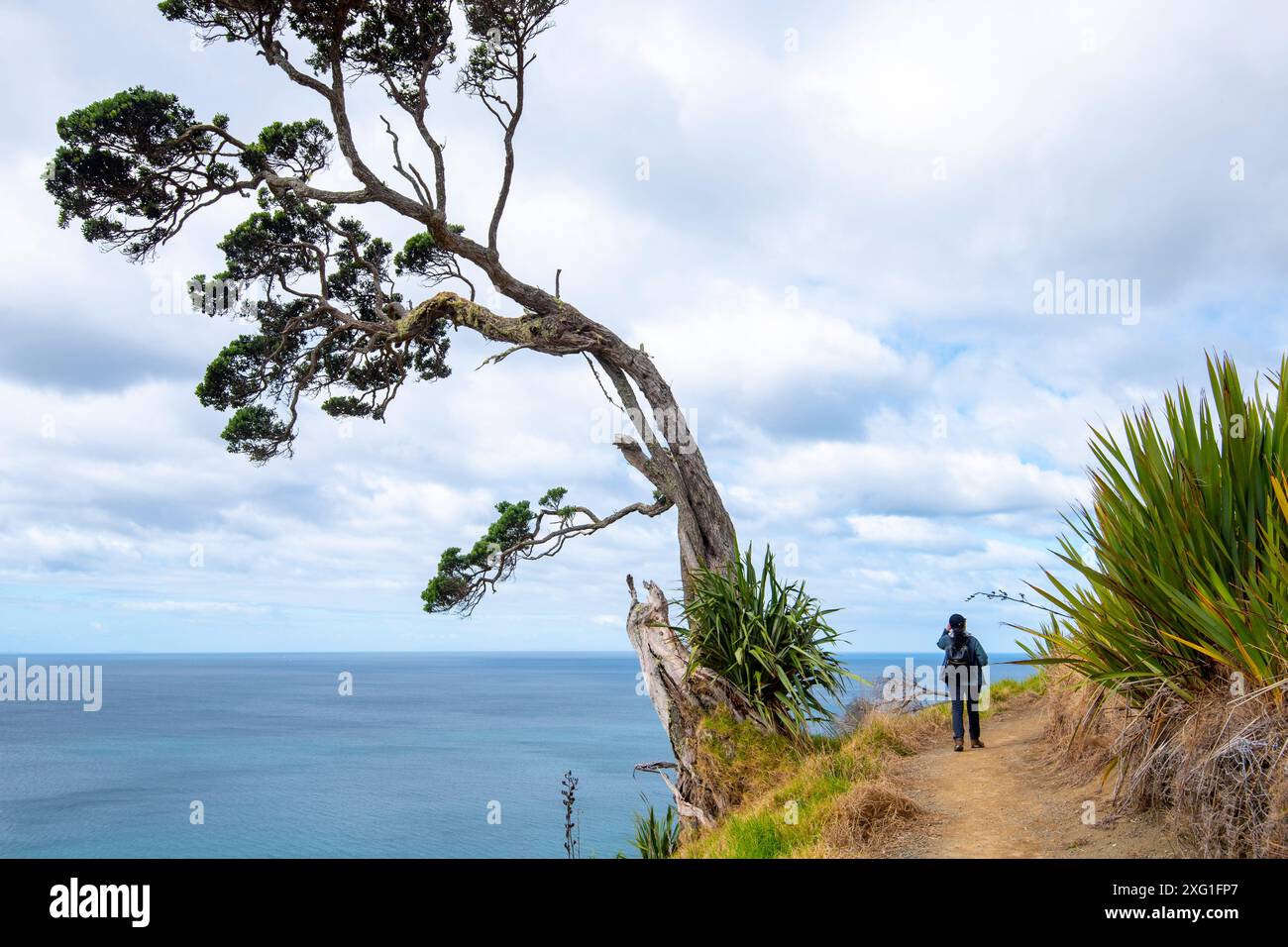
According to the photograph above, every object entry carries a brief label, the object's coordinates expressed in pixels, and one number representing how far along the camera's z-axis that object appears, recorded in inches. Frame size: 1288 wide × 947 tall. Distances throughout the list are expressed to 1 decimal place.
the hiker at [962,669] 400.8
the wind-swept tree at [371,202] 512.4
